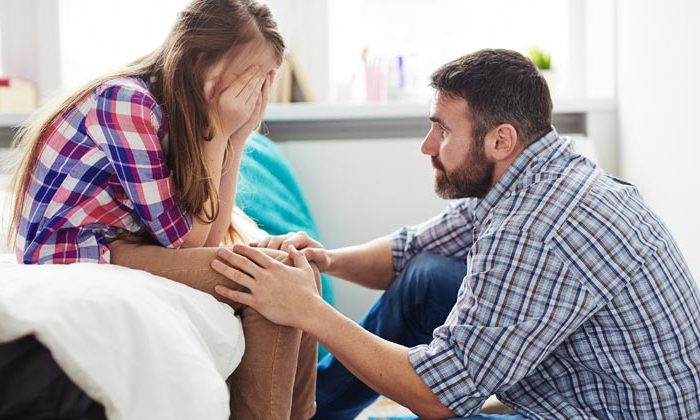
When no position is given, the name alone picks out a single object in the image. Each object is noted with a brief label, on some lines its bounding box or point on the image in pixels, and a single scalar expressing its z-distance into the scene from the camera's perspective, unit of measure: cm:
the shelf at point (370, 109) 236
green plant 255
